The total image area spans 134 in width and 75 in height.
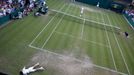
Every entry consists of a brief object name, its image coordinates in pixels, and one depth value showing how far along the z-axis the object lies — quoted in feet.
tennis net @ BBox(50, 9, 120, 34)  96.27
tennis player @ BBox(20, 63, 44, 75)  45.42
